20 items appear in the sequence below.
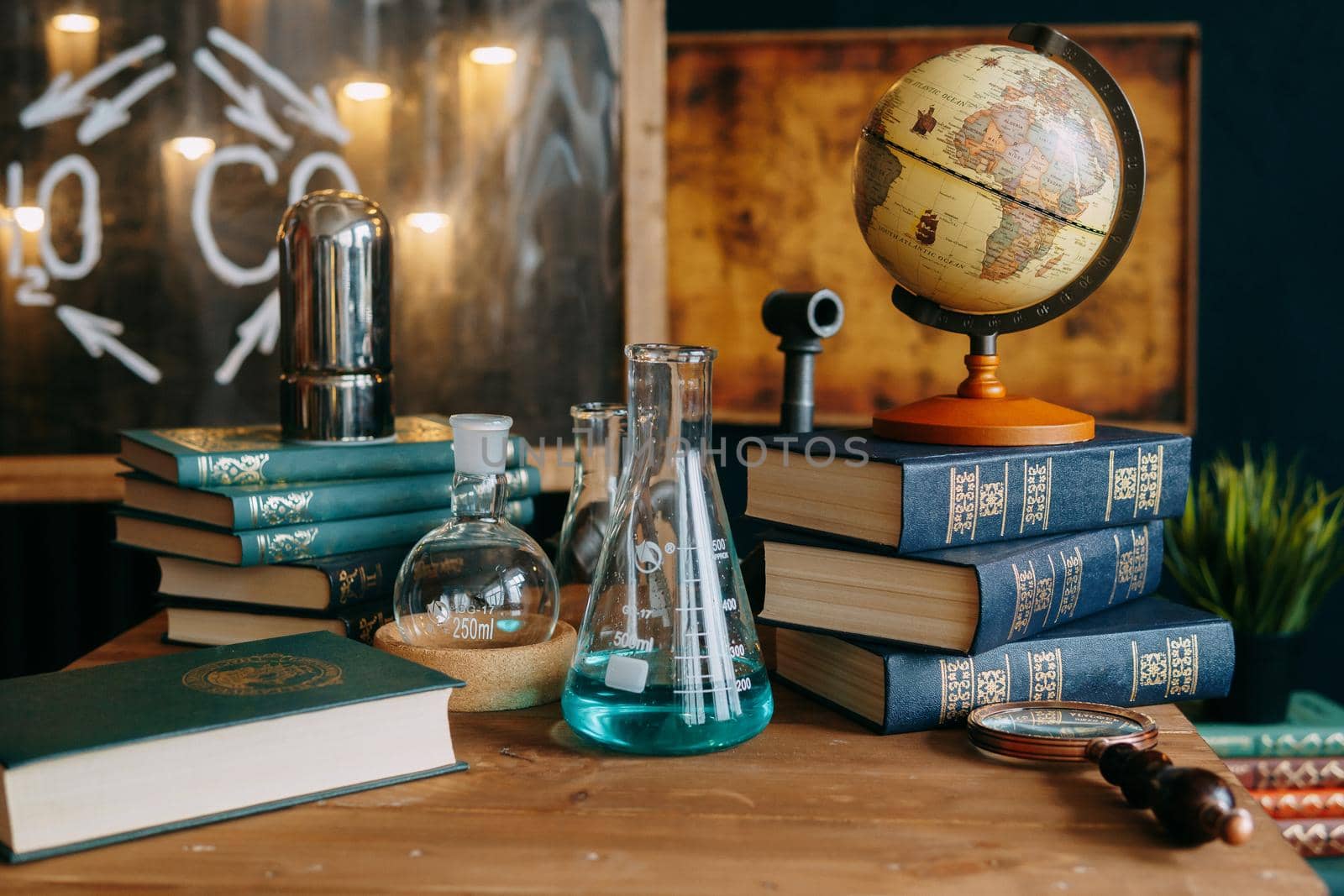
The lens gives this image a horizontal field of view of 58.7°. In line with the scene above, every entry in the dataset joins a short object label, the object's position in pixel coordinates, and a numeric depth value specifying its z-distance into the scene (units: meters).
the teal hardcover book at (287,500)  0.91
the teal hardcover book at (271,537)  0.91
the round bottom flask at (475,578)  0.81
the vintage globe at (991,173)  0.80
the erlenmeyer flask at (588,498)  0.97
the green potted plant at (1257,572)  1.65
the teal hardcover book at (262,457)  0.93
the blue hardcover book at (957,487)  0.76
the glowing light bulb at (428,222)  1.59
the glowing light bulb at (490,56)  1.59
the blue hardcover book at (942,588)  0.75
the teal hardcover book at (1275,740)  1.62
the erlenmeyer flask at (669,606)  0.71
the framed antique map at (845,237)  1.97
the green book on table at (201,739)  0.58
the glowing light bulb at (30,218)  1.54
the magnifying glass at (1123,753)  0.59
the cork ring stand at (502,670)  0.79
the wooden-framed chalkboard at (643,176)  1.61
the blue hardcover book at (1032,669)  0.77
